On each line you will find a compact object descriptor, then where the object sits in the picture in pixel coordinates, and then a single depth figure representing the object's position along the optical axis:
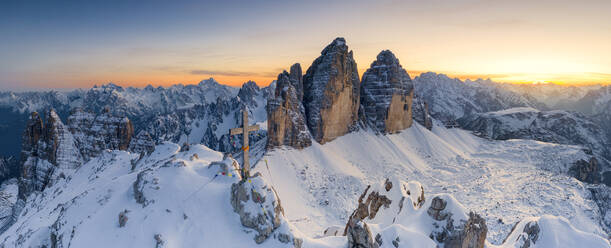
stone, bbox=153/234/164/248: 11.78
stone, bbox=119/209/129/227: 12.84
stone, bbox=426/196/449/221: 14.30
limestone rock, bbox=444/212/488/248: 13.48
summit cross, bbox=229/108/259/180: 14.21
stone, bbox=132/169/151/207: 13.88
